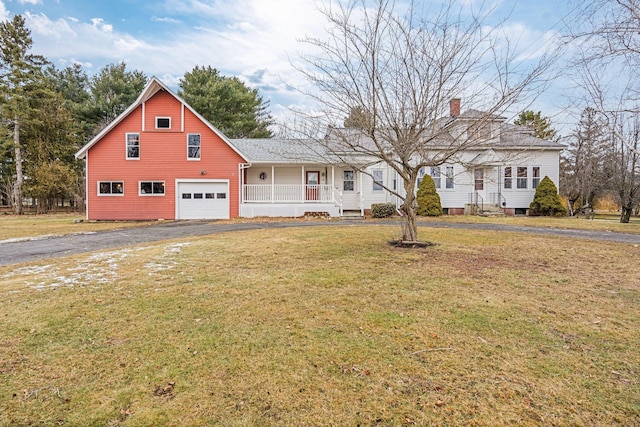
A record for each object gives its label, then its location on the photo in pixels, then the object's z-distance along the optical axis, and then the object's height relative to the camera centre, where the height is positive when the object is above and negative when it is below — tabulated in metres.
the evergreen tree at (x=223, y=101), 30.02 +9.88
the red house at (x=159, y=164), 19.02 +2.52
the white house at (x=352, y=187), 19.47 +1.25
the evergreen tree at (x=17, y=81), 25.89 +10.05
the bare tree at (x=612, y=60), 7.41 +3.55
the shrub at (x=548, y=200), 20.09 +0.43
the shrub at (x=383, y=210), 18.73 -0.13
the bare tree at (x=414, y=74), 6.84 +2.84
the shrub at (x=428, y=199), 19.47 +0.51
